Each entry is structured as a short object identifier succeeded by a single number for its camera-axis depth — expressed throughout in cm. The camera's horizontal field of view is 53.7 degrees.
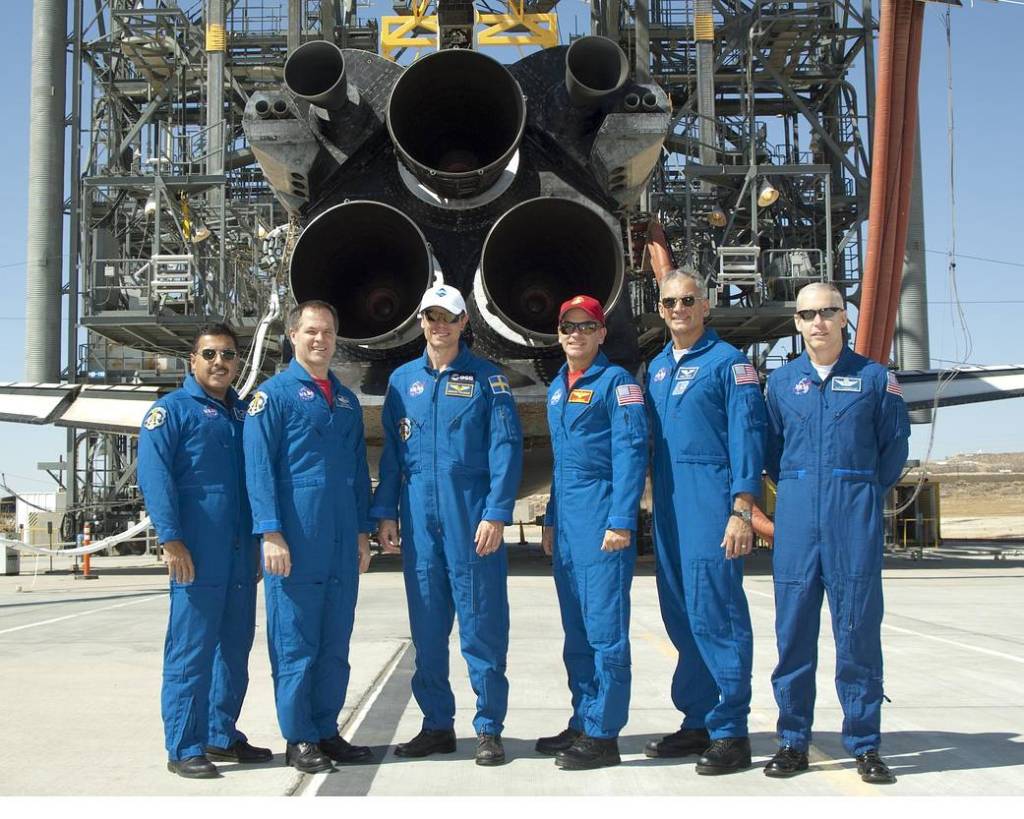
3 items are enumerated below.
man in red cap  360
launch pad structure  1867
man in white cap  374
